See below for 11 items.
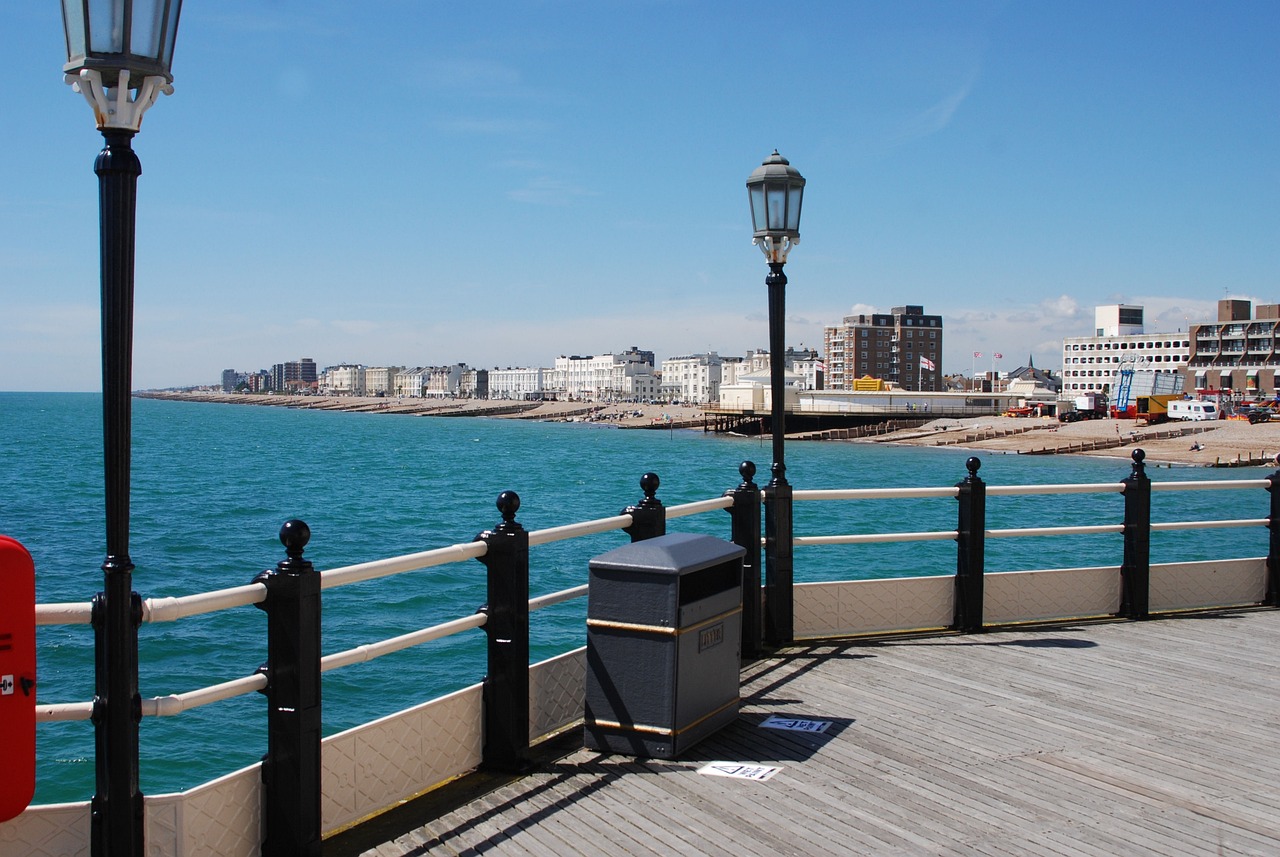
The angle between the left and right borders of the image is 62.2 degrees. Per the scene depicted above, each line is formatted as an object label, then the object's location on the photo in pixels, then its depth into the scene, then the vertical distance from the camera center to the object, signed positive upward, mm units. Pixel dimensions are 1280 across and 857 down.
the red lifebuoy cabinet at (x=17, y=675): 3438 -941
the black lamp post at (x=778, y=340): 8117 +465
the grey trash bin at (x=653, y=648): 5574 -1344
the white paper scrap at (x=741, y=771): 5414 -1927
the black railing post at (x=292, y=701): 4316 -1262
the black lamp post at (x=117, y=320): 3615 +252
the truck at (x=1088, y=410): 110188 -891
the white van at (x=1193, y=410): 96188 -708
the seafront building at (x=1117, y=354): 177875 +8533
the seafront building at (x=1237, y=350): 149250 +8340
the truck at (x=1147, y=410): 100062 -748
